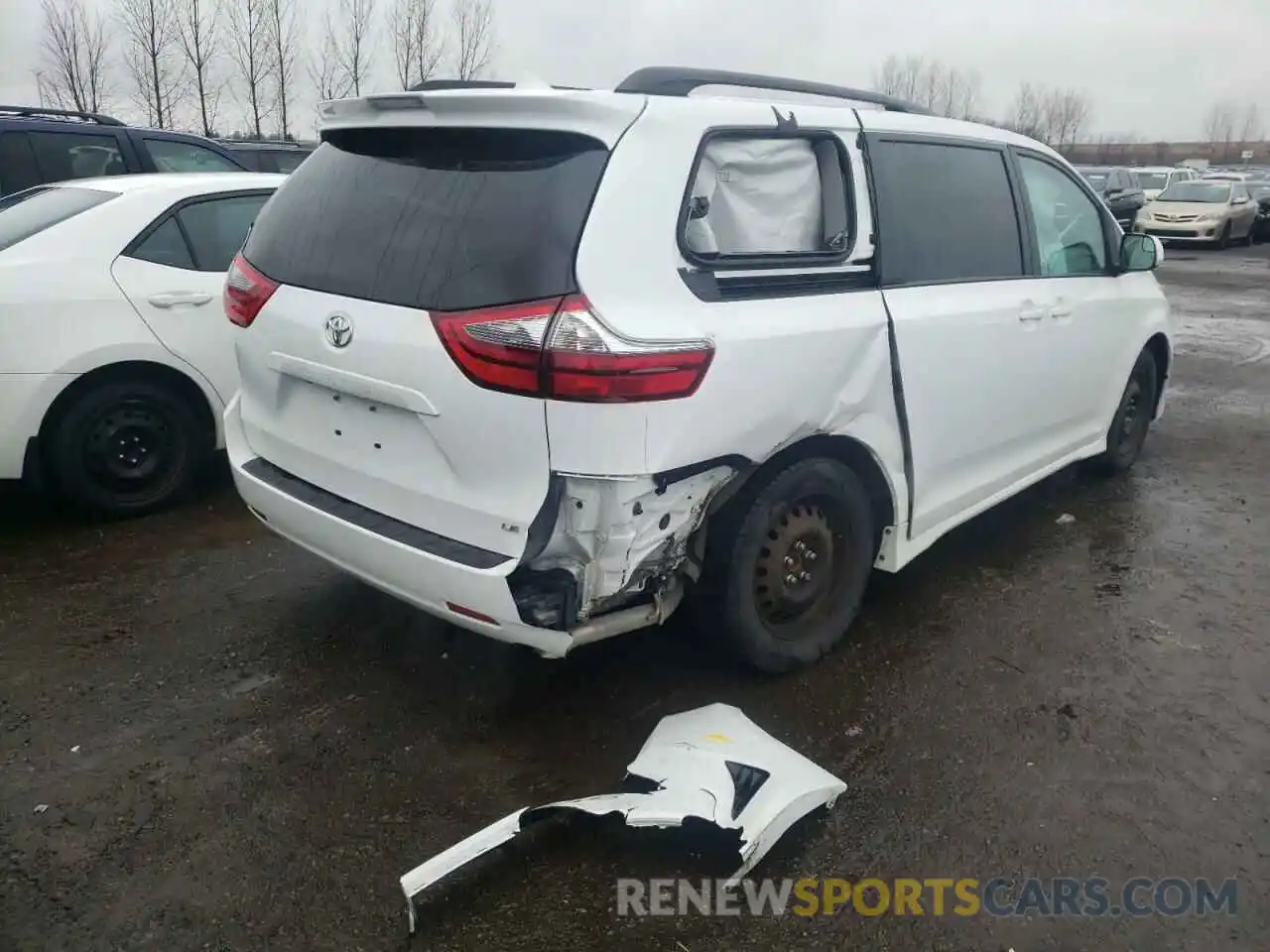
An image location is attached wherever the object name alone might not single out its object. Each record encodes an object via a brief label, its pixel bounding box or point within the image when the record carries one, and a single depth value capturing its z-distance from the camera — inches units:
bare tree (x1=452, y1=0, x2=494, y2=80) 1086.7
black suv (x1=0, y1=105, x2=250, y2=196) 280.7
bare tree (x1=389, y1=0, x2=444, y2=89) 1076.5
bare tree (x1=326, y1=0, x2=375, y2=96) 1047.6
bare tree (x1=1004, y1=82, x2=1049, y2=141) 2751.0
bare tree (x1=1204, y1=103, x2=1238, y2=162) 3599.4
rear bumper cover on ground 98.2
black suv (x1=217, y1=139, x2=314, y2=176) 460.8
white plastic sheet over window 115.7
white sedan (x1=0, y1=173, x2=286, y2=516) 171.2
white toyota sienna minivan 103.7
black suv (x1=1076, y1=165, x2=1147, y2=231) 818.4
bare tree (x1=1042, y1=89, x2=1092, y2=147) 2906.0
